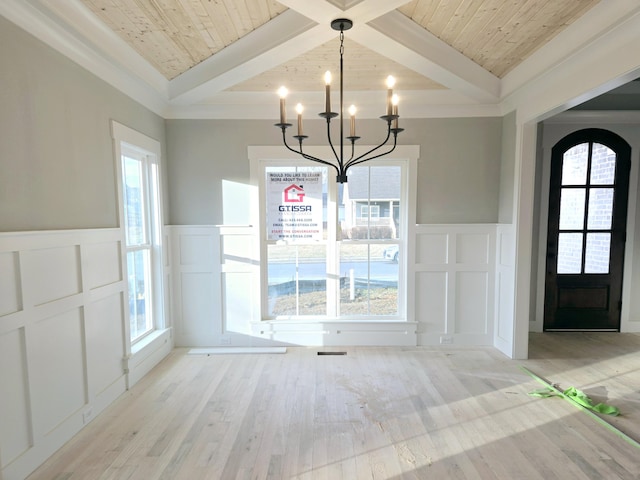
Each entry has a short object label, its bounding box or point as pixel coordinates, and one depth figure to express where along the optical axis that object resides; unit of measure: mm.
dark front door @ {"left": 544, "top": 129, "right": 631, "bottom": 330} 4148
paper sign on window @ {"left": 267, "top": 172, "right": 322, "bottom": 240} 3746
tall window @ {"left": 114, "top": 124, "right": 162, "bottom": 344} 3102
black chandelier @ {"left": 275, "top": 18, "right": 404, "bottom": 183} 1805
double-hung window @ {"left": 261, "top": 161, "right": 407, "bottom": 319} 3762
